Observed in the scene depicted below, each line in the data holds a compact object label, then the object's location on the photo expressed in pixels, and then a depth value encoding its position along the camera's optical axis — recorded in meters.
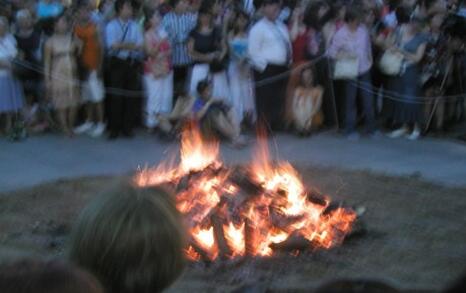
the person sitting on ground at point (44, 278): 1.60
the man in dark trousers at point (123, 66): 10.42
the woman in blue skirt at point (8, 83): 10.12
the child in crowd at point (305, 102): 10.66
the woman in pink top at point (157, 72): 10.38
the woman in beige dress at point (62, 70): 10.29
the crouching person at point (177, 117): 10.06
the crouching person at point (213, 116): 9.88
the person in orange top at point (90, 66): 10.40
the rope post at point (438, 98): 10.68
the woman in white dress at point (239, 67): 10.58
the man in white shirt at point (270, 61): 10.43
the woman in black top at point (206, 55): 10.39
